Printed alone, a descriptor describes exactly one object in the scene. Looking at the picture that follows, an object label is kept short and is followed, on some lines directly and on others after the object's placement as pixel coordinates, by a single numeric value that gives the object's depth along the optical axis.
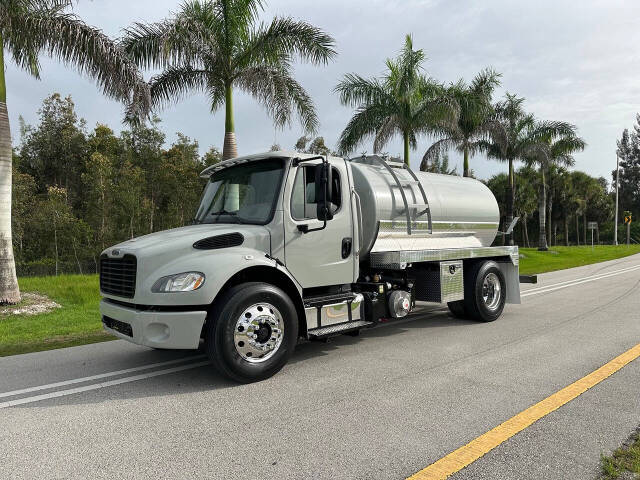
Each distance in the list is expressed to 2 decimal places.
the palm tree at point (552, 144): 26.94
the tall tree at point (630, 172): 92.81
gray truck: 4.63
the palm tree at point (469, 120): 20.91
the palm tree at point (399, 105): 19.11
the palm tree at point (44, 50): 9.90
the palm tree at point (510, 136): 24.73
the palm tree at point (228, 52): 12.54
